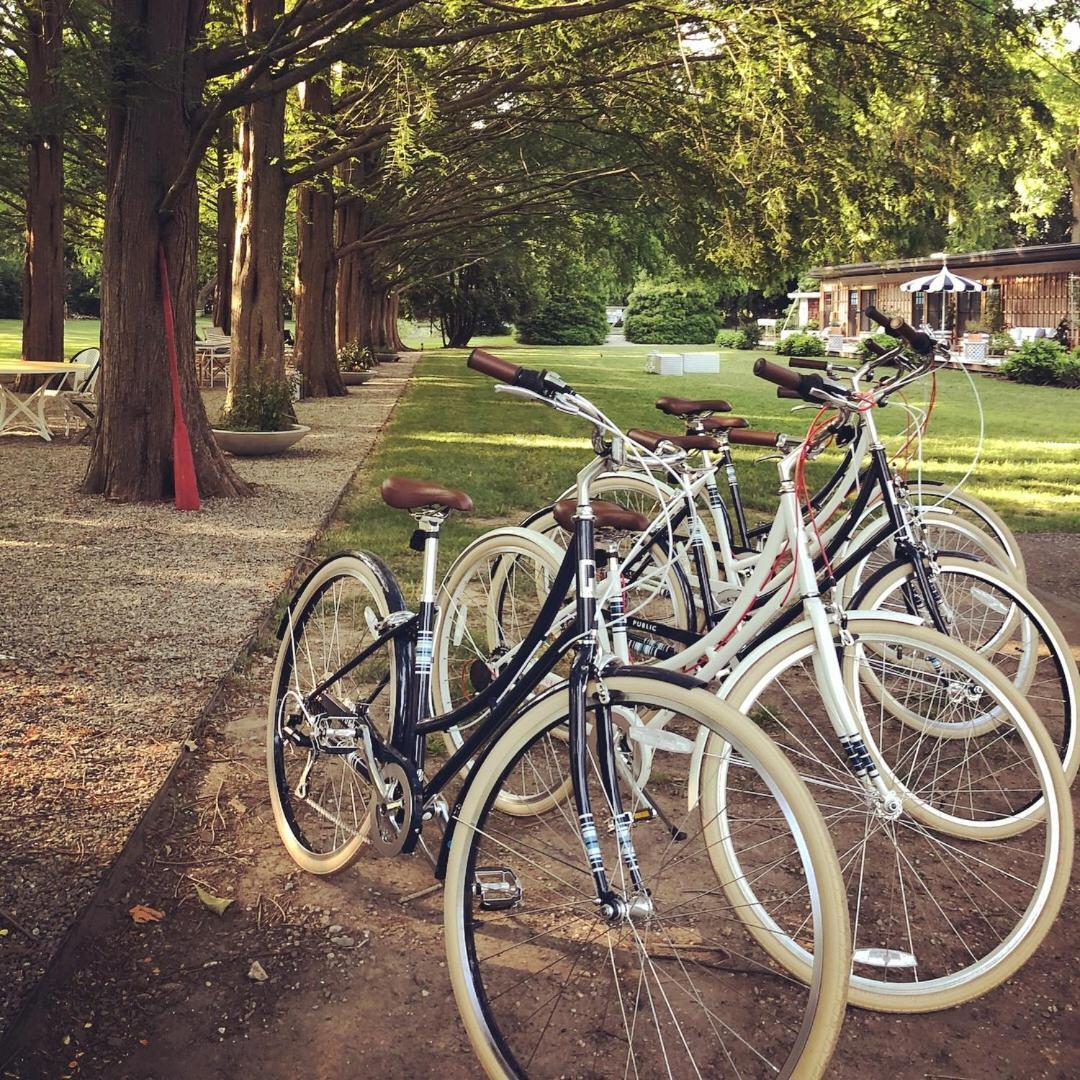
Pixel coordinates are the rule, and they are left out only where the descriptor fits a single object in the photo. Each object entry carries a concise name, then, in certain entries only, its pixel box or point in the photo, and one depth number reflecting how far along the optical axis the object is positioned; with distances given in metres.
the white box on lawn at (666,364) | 32.84
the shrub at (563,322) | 60.16
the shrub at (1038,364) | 28.20
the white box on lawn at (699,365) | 34.34
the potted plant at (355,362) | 27.19
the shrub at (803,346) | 38.41
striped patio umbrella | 33.84
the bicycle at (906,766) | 2.88
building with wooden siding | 33.41
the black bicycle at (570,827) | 2.49
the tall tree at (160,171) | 9.03
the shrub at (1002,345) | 33.72
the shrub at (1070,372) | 27.69
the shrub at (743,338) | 52.59
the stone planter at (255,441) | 12.95
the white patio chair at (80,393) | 13.89
